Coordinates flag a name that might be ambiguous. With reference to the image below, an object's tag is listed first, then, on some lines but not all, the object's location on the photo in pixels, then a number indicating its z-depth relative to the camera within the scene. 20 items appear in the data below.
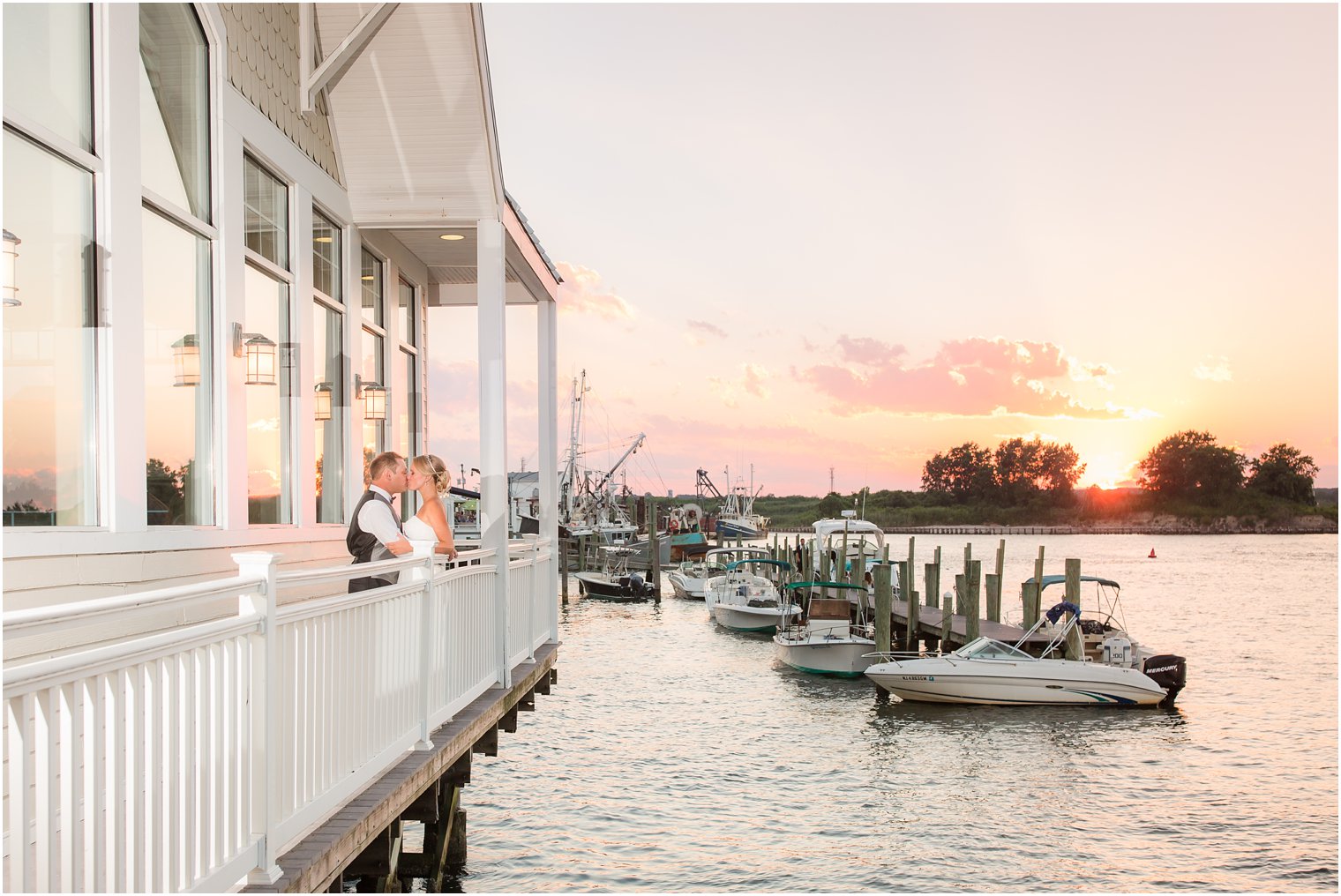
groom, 6.80
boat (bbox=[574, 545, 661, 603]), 53.69
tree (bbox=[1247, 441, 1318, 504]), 150.25
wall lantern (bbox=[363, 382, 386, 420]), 10.93
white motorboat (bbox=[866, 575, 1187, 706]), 23.89
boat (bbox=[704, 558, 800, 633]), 39.31
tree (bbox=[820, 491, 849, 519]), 139.50
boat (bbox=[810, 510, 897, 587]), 38.75
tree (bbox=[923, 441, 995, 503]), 166.12
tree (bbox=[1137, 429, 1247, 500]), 151.50
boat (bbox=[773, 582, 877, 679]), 28.59
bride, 7.67
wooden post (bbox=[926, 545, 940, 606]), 36.31
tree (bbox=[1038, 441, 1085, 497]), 165.75
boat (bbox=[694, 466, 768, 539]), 121.93
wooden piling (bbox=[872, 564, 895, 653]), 28.34
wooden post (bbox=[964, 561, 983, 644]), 28.27
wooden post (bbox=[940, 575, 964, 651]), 30.17
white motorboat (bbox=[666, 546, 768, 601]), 54.44
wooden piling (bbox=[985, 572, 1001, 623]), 32.62
